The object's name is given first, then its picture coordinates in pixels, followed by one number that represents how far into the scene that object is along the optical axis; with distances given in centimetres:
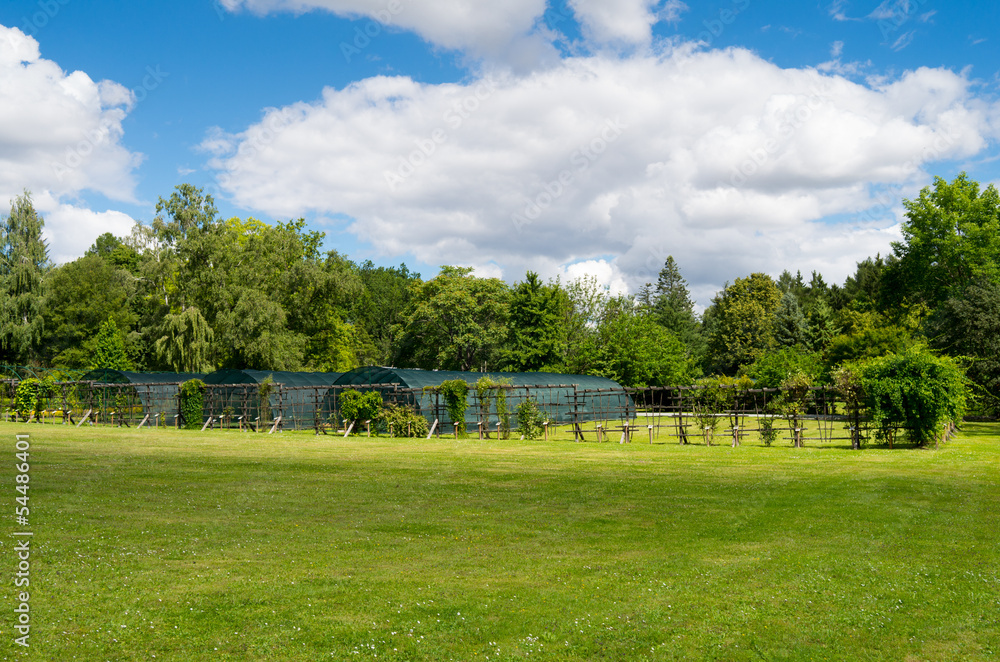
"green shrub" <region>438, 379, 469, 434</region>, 3328
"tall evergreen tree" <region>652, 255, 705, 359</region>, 8188
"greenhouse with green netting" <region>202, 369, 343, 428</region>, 3922
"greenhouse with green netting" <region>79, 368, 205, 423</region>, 4188
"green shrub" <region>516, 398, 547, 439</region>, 3269
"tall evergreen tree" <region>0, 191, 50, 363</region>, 6022
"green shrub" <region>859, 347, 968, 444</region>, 2548
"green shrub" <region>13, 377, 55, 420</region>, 4288
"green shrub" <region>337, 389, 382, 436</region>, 3500
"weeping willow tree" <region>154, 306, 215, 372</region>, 5266
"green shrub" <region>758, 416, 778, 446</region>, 2834
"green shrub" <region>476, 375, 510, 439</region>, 3309
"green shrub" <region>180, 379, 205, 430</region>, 3884
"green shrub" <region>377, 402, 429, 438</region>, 3391
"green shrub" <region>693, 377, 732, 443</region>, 3008
